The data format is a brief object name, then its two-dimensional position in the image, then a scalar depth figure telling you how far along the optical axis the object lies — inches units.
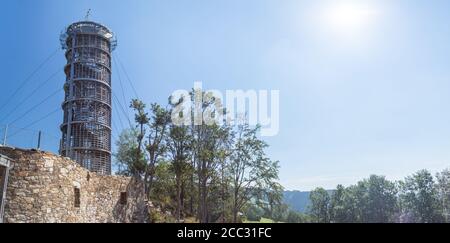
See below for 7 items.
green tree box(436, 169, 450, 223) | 2021.4
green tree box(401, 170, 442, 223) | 2127.2
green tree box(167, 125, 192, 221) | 1043.9
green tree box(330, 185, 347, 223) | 2500.0
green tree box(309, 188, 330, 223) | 2581.2
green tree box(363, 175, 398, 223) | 2450.8
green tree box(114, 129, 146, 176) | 1214.0
